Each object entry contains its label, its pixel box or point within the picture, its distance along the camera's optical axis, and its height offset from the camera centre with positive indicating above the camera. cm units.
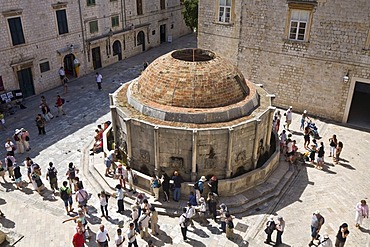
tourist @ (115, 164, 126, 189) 1437 -755
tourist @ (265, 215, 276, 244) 1190 -794
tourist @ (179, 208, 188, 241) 1198 -789
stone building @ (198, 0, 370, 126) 1964 -377
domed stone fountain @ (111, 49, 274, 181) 1366 -530
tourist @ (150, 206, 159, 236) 1212 -803
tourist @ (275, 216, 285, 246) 1175 -786
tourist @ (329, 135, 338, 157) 1711 -756
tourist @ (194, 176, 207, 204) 1329 -741
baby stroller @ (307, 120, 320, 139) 1936 -782
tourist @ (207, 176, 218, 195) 1331 -735
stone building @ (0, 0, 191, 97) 2277 -407
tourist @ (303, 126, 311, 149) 1806 -759
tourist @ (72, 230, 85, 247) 1086 -764
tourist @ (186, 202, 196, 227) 1220 -762
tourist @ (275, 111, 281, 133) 1869 -710
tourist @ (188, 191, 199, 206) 1276 -756
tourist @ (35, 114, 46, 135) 1895 -738
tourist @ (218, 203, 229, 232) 1229 -790
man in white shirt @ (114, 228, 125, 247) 1106 -778
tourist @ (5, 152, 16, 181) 1532 -764
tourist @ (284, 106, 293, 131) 1978 -732
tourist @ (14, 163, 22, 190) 1465 -789
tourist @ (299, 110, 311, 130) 1991 -760
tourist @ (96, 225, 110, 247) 1105 -774
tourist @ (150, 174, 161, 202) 1359 -754
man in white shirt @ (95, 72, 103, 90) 2559 -677
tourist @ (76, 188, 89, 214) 1289 -761
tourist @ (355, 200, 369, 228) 1247 -784
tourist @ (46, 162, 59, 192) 1428 -768
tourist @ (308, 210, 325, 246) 1180 -774
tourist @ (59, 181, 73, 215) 1295 -752
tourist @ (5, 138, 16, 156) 1641 -738
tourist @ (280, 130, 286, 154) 1728 -750
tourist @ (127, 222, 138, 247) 1121 -777
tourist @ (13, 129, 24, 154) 1726 -745
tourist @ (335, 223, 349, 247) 1120 -783
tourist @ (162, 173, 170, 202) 1353 -755
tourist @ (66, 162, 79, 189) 1440 -753
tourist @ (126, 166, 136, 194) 1419 -762
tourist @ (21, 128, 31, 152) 1744 -754
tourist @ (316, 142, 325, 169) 1620 -777
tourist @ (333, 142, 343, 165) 1669 -777
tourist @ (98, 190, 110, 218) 1279 -781
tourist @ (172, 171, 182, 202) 1343 -739
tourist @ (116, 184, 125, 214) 1306 -786
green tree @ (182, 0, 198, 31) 3575 -298
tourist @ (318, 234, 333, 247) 1073 -760
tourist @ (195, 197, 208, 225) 1288 -807
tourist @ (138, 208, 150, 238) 1191 -780
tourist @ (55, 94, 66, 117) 2127 -723
